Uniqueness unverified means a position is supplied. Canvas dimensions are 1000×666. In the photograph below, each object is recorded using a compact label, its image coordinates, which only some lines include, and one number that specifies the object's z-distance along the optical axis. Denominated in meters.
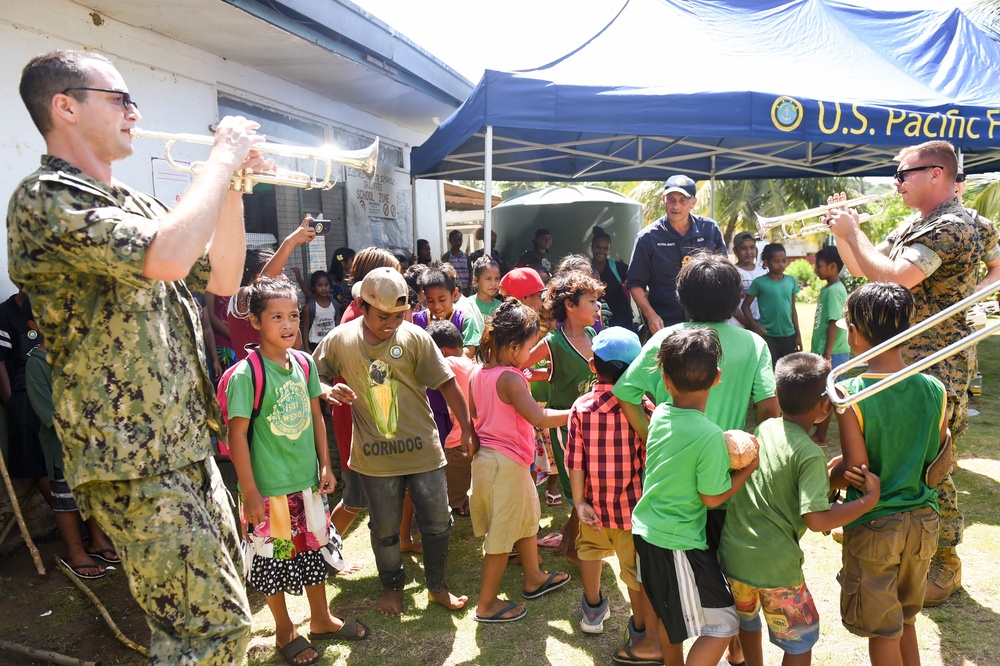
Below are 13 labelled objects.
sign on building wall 8.05
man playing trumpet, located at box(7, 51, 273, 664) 1.75
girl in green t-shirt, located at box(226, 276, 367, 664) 2.84
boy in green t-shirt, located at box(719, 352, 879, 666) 2.19
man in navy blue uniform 4.48
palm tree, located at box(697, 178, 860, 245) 20.84
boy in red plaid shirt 2.78
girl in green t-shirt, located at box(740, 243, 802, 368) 6.39
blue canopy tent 5.38
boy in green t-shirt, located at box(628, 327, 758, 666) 2.25
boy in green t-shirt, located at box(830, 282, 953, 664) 2.29
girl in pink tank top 3.09
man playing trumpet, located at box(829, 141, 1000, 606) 3.00
